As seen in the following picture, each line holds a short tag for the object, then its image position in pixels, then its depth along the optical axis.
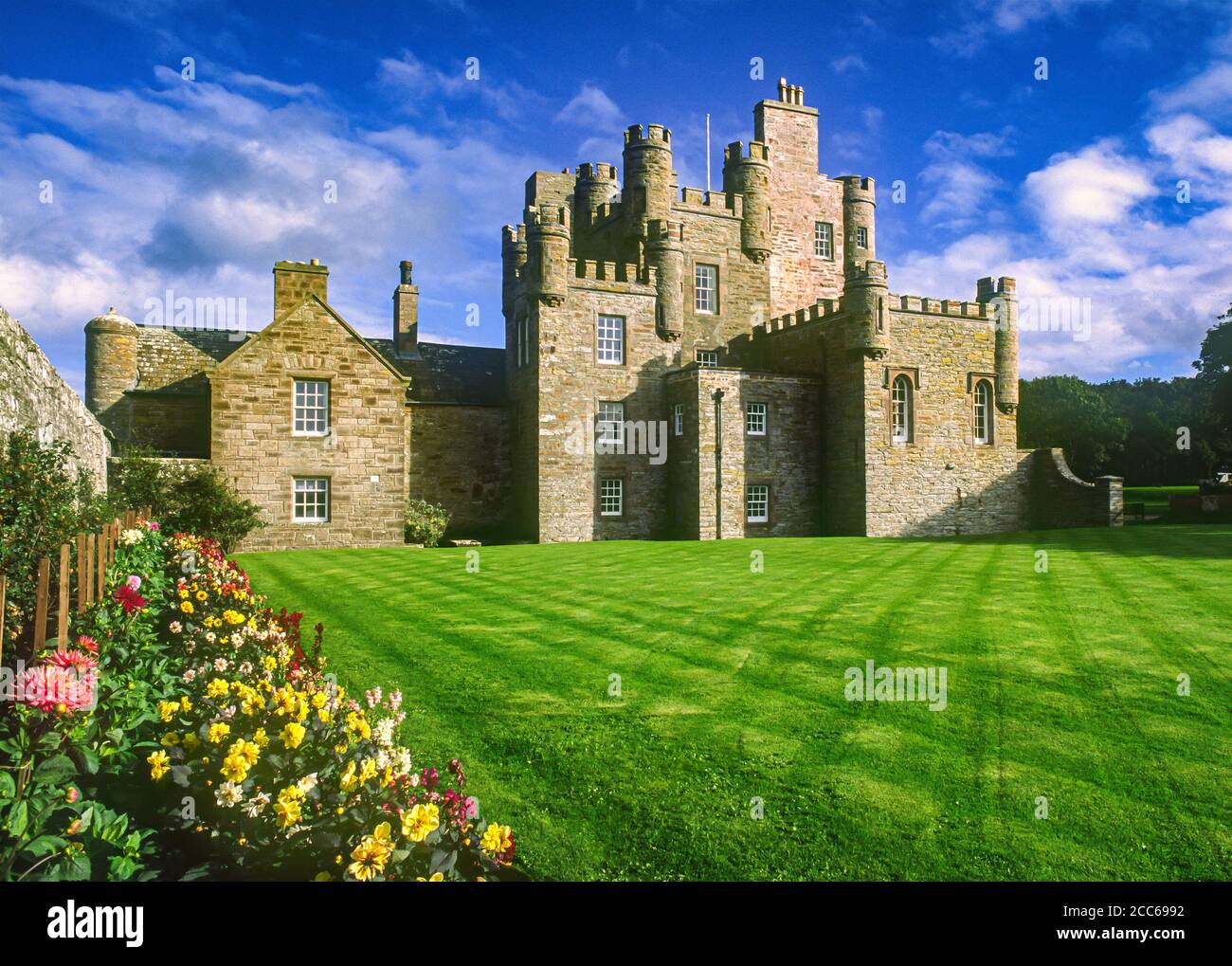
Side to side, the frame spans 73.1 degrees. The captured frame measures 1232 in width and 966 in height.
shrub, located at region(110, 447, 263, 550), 23.56
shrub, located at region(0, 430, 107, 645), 7.04
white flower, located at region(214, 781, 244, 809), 4.27
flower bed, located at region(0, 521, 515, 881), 4.06
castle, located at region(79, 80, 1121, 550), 28.64
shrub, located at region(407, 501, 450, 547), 30.67
